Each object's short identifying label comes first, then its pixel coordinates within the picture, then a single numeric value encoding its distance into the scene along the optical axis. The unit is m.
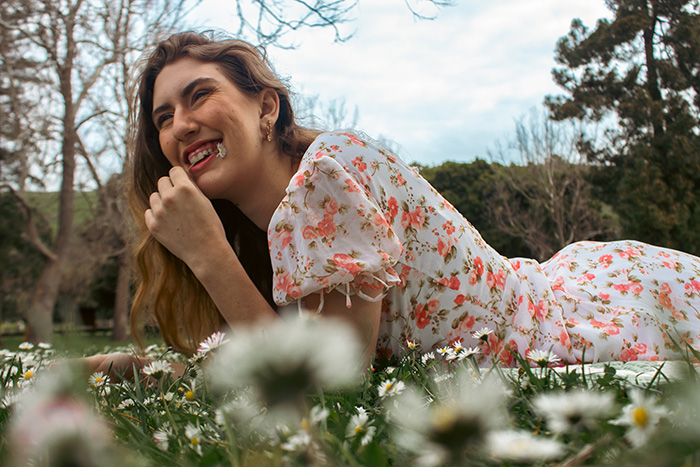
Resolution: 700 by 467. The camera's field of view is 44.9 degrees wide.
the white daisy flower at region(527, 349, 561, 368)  0.70
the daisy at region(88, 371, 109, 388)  0.82
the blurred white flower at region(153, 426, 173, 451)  0.59
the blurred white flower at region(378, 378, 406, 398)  0.68
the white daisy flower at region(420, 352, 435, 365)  0.81
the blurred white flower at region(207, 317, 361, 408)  0.27
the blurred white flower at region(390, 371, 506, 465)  0.26
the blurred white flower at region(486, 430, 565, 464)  0.32
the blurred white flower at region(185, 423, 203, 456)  0.56
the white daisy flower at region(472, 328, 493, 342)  0.78
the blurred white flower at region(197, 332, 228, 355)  0.70
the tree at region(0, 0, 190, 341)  8.86
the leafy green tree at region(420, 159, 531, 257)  19.62
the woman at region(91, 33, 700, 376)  0.87
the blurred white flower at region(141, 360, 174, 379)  0.80
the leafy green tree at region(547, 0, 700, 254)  13.76
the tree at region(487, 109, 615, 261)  15.88
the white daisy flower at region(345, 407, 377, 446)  0.53
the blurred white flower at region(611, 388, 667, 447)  0.39
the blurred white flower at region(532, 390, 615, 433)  0.36
